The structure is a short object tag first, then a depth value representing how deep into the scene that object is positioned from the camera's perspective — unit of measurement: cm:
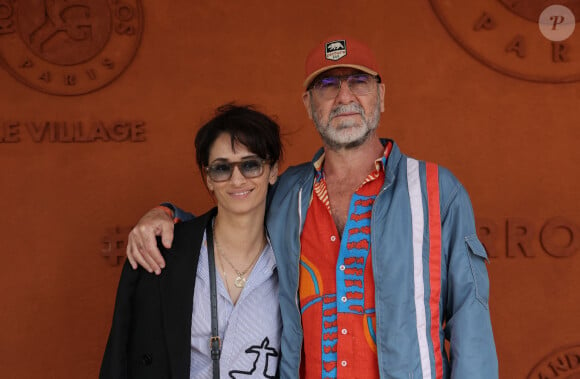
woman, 203
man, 195
